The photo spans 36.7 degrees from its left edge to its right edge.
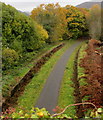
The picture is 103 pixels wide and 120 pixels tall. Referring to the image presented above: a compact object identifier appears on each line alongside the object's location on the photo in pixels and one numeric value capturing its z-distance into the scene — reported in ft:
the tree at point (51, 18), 79.36
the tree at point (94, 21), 88.58
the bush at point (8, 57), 35.88
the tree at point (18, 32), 41.14
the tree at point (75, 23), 105.70
